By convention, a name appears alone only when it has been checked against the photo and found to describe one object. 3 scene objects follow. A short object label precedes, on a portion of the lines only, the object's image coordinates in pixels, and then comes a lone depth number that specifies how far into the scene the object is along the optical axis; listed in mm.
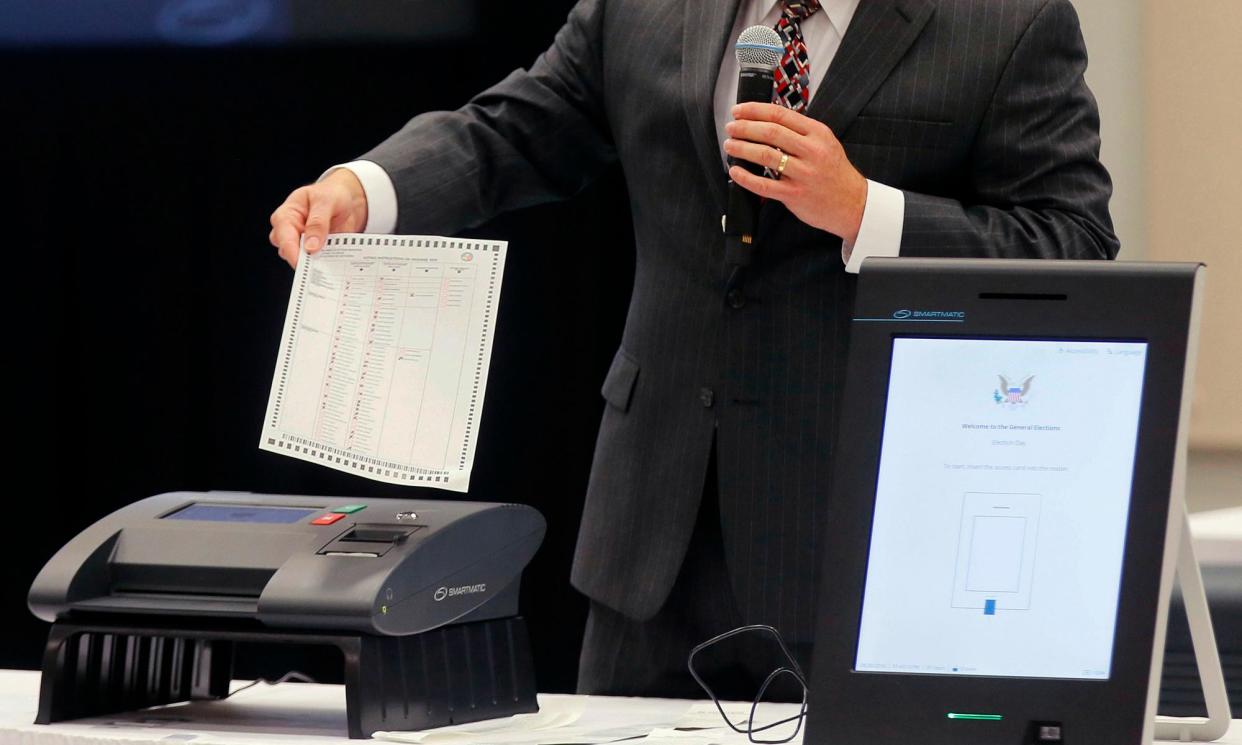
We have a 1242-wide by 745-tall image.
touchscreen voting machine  6352
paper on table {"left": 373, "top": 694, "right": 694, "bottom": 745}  6571
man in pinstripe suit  6994
